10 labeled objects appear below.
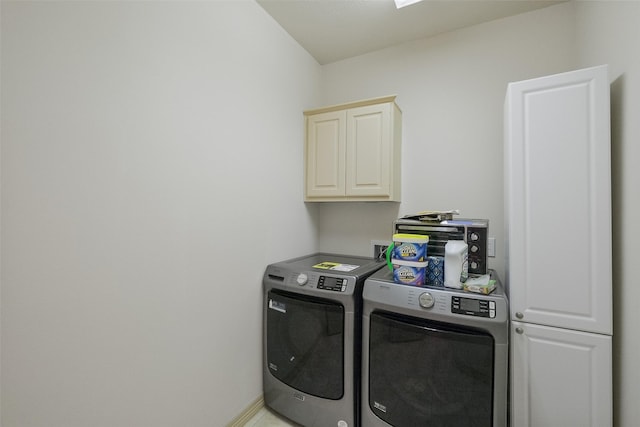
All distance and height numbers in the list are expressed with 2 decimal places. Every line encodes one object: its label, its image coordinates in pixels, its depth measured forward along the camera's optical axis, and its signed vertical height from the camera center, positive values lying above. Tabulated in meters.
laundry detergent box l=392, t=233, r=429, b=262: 1.39 -0.17
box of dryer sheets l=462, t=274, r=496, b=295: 1.25 -0.33
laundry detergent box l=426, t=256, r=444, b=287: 1.42 -0.30
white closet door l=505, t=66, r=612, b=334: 1.12 +0.08
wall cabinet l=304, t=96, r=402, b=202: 1.92 +0.50
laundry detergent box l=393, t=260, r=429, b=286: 1.38 -0.30
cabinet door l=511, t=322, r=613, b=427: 1.10 -0.70
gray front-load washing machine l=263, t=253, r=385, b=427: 1.47 -0.75
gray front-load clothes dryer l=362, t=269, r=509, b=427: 1.15 -0.67
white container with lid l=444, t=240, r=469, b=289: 1.32 -0.25
